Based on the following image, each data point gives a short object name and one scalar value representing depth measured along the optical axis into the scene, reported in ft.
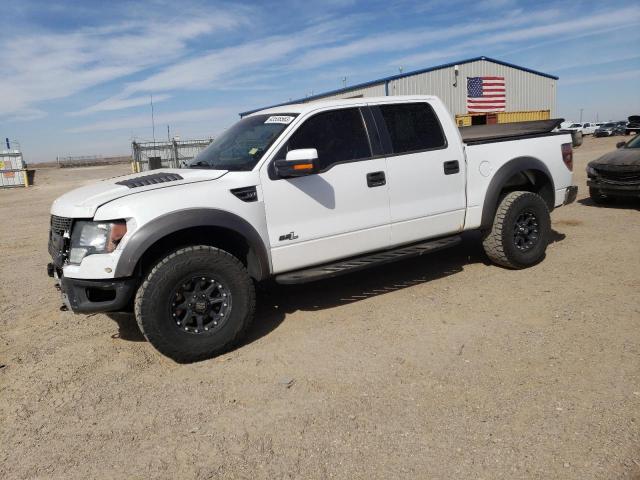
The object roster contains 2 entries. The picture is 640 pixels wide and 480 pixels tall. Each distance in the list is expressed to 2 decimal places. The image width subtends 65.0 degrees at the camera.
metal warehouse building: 77.97
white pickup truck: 12.02
